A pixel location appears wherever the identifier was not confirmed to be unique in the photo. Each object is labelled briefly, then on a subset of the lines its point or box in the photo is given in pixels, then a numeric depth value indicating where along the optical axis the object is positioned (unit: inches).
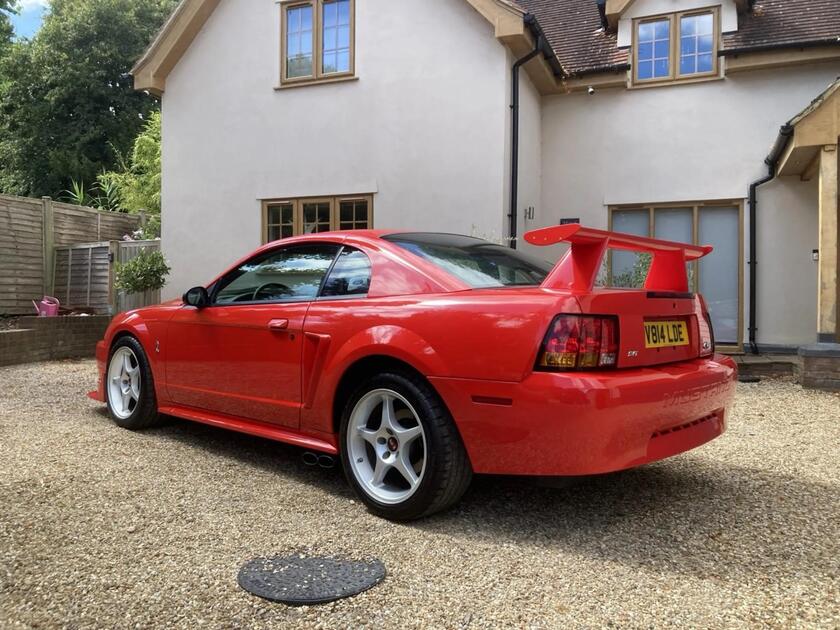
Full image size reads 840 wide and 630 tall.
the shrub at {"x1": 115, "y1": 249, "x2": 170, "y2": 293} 427.2
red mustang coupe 109.4
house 377.1
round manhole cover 96.1
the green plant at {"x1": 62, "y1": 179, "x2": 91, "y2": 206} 820.6
